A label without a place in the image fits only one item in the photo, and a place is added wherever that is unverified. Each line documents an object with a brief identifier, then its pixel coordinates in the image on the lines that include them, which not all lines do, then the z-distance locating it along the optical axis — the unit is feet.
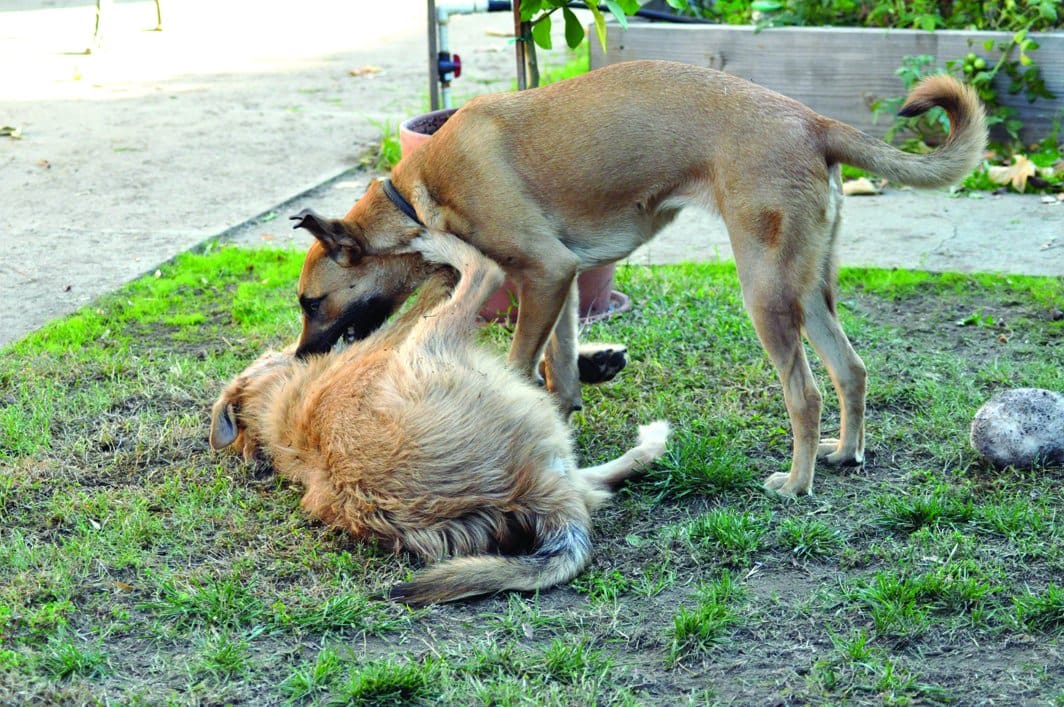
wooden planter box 25.99
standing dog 12.82
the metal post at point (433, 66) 22.99
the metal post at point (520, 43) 18.65
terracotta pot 17.75
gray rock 13.35
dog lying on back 11.90
